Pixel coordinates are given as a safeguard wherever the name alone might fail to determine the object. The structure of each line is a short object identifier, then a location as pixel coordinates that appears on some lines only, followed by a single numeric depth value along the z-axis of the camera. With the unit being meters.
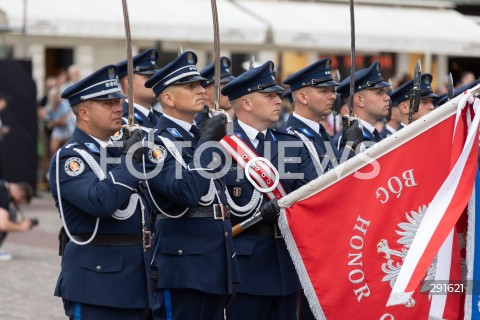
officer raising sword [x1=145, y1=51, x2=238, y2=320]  13.13
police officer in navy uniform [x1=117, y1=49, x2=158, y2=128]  18.22
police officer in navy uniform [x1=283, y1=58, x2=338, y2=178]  15.37
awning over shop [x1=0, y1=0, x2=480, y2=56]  34.03
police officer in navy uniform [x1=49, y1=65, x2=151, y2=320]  12.16
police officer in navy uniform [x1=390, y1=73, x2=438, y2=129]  20.08
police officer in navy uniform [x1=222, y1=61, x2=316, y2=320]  14.48
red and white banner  13.96
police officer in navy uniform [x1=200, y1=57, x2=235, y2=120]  19.88
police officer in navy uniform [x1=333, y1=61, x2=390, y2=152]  18.30
